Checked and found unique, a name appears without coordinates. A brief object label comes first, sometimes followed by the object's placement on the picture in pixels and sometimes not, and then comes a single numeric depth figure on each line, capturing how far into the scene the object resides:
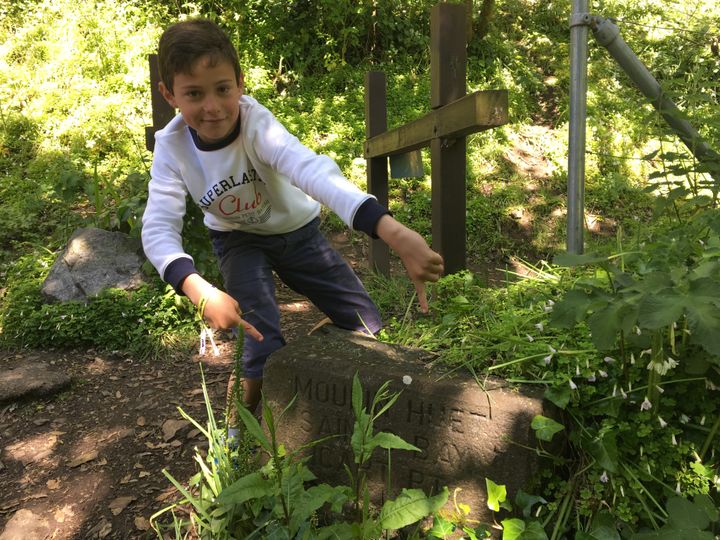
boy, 1.83
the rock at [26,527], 2.04
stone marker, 1.61
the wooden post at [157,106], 4.68
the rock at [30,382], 3.00
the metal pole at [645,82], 2.31
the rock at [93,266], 3.97
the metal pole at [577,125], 2.32
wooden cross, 2.54
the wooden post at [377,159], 4.15
